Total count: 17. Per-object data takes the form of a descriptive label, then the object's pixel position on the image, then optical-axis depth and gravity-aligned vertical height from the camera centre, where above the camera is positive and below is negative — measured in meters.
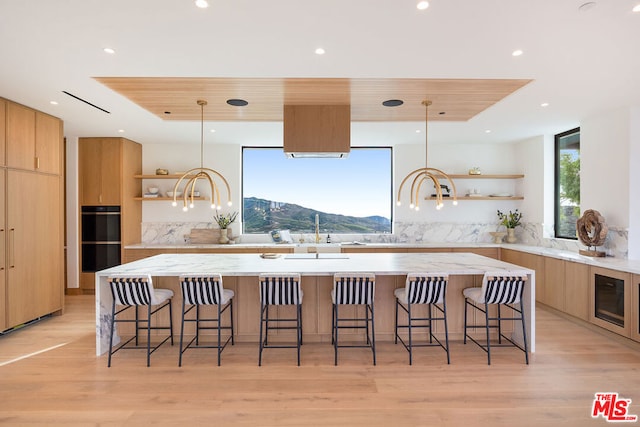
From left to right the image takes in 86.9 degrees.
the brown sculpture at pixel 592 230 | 4.25 -0.26
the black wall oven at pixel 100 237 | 5.79 -0.49
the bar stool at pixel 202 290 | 3.10 -0.75
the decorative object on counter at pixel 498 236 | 6.18 -0.48
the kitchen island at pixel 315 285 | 3.39 -0.82
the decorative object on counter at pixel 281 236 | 6.31 -0.50
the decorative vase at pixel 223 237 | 6.15 -0.51
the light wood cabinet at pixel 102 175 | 5.76 +0.57
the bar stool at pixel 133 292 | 3.09 -0.77
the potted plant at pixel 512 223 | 6.16 -0.24
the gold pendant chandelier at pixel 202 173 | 3.72 +0.40
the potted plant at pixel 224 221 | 6.16 -0.23
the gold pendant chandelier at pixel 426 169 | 3.63 +0.44
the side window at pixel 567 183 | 5.16 +0.43
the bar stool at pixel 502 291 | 3.18 -0.77
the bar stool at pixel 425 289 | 3.16 -0.75
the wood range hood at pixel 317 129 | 3.81 +0.92
